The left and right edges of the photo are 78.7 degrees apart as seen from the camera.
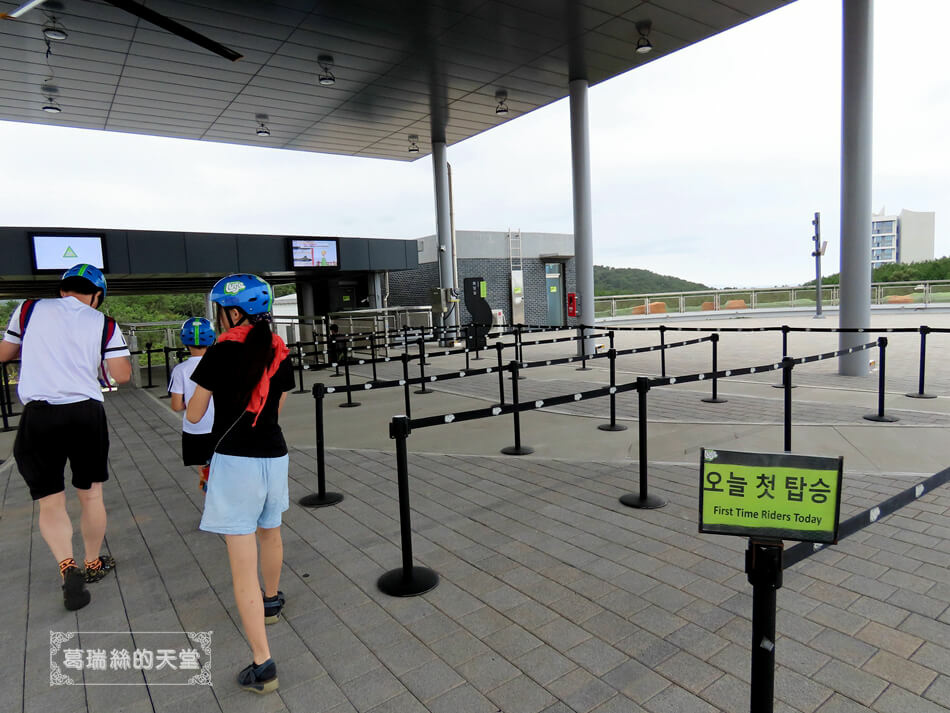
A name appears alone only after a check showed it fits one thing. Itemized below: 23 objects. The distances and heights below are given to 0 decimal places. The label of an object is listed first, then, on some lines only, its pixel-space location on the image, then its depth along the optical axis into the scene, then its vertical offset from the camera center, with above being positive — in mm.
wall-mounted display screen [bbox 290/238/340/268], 18312 +1734
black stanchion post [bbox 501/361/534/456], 6252 -1602
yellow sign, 1753 -646
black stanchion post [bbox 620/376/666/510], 4473 -1454
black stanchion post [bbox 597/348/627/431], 6934 -1579
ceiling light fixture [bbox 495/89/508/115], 14906 +5259
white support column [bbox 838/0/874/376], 9633 +1950
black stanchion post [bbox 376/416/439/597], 3396 -1478
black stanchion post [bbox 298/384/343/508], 4977 -1611
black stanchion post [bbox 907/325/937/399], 7922 -1171
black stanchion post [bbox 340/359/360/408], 9884 -1688
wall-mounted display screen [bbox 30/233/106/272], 14695 +1685
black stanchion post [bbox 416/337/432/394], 10661 -1600
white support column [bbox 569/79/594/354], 14023 +2225
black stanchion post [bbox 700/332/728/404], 8344 -1596
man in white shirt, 3363 -442
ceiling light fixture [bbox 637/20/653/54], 11250 +5137
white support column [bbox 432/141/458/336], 19391 +2807
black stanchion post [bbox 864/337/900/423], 6889 -1457
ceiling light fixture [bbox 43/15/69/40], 9500 +4723
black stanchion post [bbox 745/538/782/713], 1783 -973
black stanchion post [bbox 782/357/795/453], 5480 -1031
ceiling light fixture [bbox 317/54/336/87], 11989 +5014
